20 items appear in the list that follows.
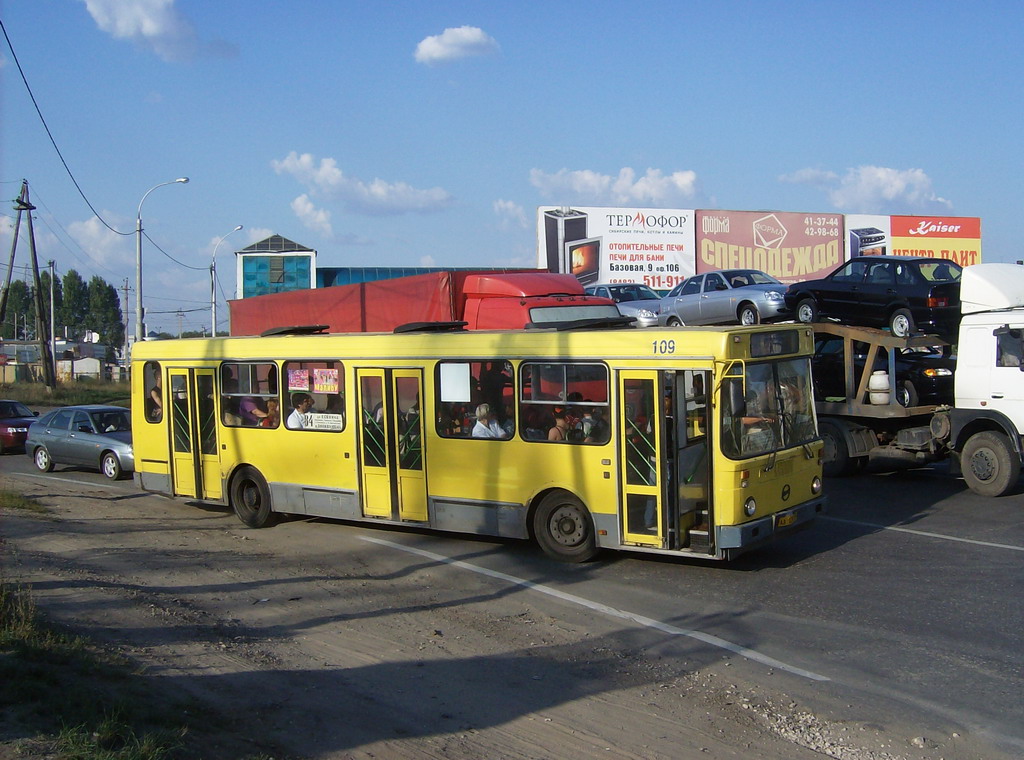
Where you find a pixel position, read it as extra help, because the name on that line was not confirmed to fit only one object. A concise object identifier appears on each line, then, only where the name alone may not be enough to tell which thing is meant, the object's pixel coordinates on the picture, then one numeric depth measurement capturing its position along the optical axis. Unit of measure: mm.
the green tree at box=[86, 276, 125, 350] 127812
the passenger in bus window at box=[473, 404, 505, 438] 11258
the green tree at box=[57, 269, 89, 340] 125375
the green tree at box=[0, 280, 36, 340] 130375
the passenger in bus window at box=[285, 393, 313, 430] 13070
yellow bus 9797
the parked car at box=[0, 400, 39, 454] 24891
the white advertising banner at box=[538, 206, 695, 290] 41969
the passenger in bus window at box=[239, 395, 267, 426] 13609
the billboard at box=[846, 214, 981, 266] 46125
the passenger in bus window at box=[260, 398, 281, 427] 13398
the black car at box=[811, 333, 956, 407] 15617
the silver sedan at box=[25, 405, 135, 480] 19188
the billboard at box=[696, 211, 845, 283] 43500
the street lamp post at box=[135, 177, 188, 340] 30688
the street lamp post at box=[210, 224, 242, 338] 43438
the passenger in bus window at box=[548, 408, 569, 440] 10648
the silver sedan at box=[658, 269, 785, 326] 19547
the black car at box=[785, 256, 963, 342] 15938
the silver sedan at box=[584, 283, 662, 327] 22469
